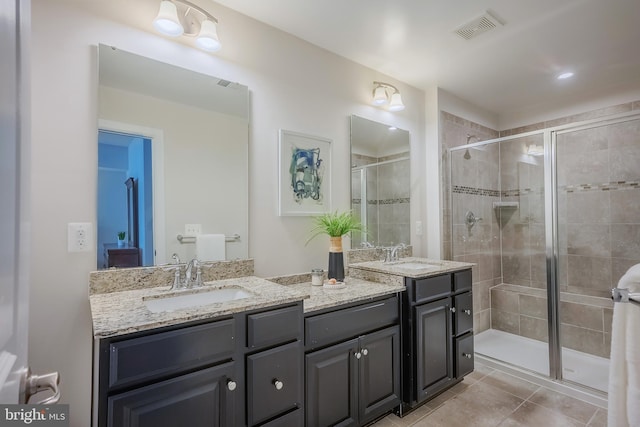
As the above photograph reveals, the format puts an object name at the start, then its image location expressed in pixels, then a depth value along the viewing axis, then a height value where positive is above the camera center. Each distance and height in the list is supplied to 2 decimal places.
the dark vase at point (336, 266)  2.11 -0.31
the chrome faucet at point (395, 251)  2.62 -0.27
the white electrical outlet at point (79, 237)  1.45 -0.07
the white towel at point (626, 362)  1.00 -0.46
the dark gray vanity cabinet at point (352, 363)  1.57 -0.77
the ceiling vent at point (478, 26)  1.98 +1.22
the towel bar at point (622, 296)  1.01 -0.25
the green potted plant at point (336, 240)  2.11 -0.14
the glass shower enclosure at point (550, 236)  2.57 -0.18
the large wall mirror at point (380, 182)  2.52 +0.30
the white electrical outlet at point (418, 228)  2.96 -0.09
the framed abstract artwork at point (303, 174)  2.11 +0.30
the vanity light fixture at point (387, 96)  2.60 +0.99
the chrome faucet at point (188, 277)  1.63 -0.30
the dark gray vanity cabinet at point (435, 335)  2.00 -0.77
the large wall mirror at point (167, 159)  1.55 +0.32
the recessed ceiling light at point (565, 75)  2.69 +1.19
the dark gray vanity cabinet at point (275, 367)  1.33 -0.64
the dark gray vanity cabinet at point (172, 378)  1.06 -0.56
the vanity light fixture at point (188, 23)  1.59 +1.02
